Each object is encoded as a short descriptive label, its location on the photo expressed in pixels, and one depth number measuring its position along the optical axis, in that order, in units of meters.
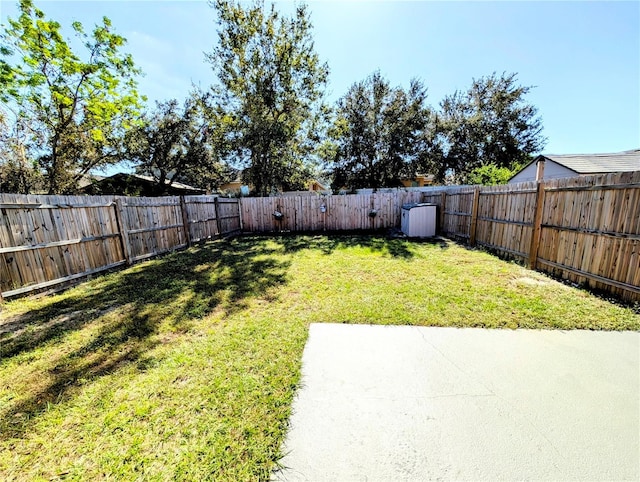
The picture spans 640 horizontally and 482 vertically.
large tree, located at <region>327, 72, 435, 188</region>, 17.56
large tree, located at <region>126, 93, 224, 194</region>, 15.50
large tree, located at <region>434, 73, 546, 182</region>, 18.98
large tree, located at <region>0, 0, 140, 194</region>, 7.52
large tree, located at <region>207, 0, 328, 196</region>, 11.12
